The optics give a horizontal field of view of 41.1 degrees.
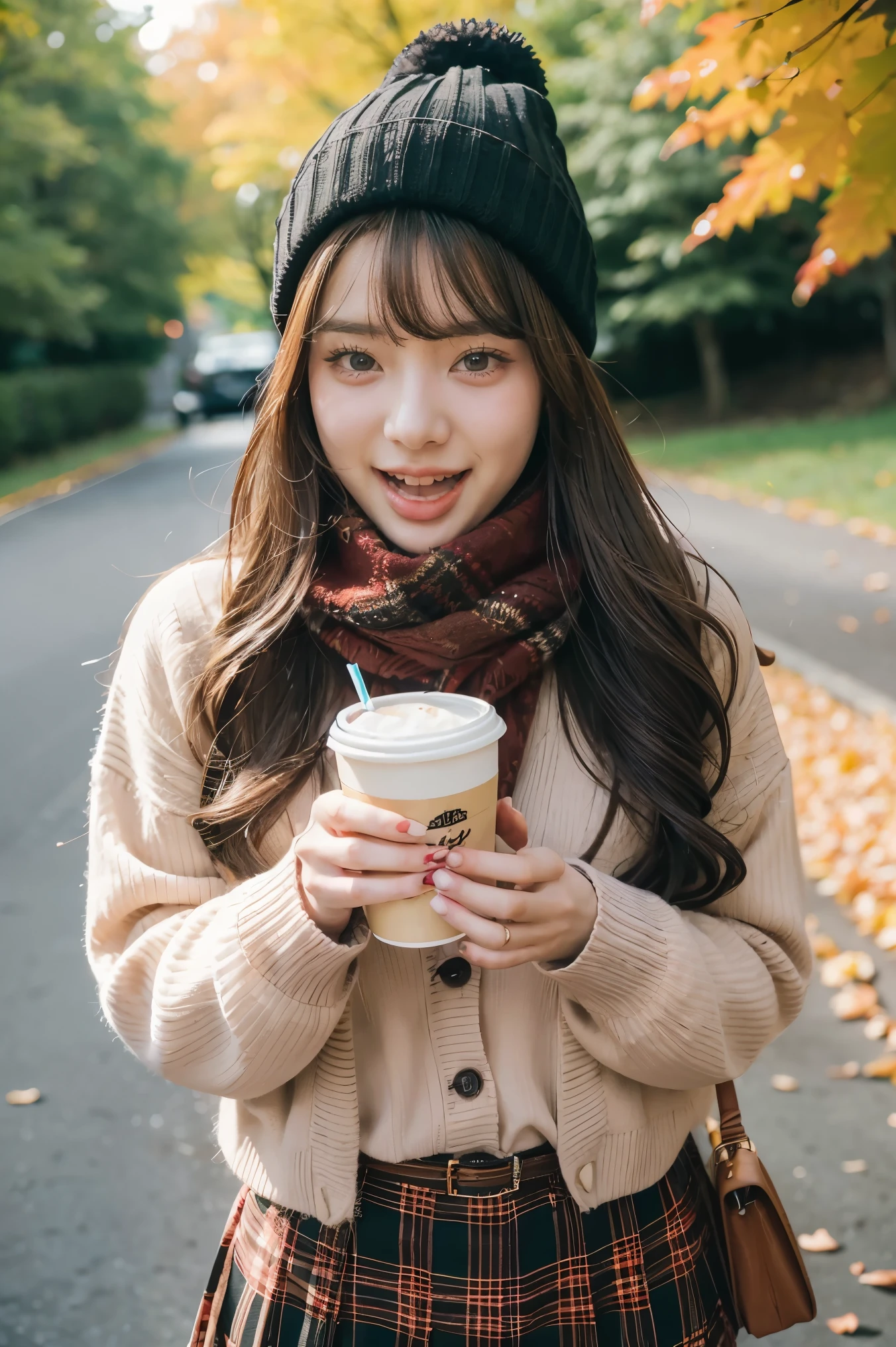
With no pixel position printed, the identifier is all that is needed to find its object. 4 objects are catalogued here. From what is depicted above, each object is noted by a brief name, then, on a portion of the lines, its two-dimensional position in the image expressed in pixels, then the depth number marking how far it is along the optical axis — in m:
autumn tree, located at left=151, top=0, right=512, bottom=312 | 17.73
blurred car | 26.51
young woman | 1.53
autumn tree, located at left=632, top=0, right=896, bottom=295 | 2.00
